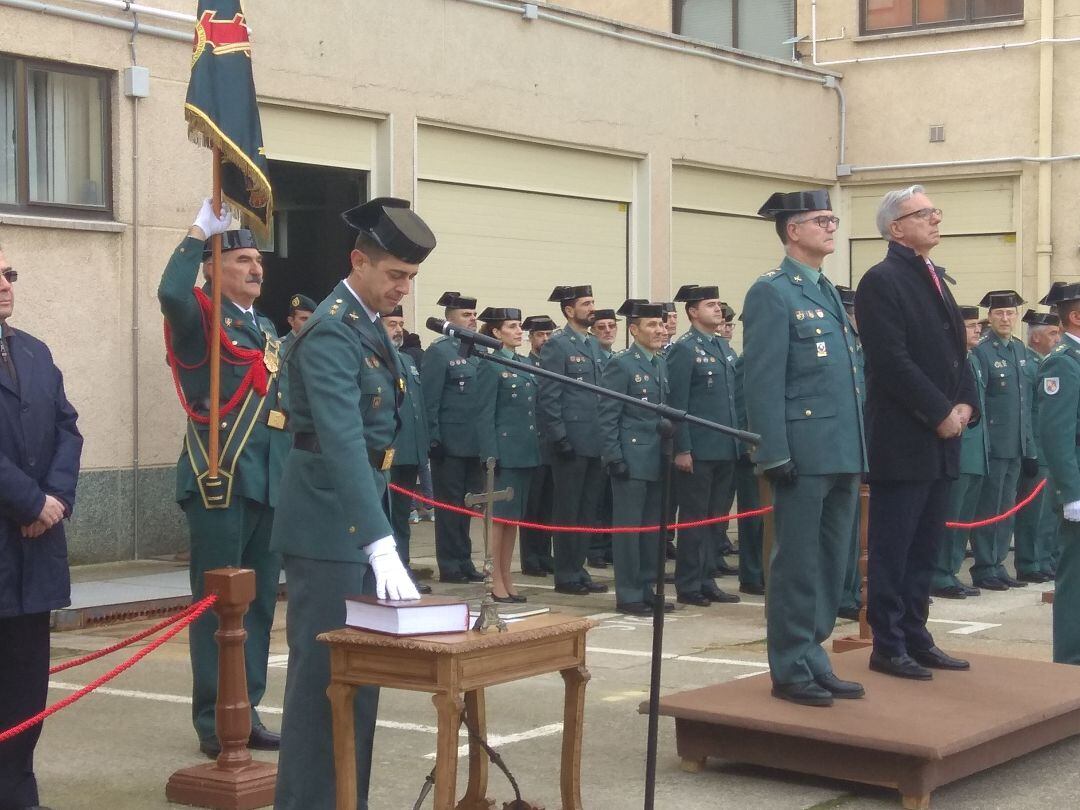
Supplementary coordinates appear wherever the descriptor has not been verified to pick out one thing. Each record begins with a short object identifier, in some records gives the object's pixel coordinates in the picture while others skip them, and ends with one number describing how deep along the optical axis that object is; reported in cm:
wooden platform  610
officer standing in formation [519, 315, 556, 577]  1342
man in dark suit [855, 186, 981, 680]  718
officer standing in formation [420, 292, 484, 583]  1266
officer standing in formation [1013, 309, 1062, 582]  1318
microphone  494
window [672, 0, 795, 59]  2212
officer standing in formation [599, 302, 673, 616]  1128
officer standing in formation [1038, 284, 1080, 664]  821
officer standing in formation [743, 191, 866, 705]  677
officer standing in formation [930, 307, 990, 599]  1225
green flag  712
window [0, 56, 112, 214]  1230
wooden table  479
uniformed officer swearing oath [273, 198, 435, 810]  491
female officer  1205
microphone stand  489
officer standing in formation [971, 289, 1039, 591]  1299
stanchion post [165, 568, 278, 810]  605
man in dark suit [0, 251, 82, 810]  571
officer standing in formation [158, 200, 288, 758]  691
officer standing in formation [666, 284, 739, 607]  1171
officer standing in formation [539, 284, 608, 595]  1220
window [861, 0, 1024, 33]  2061
